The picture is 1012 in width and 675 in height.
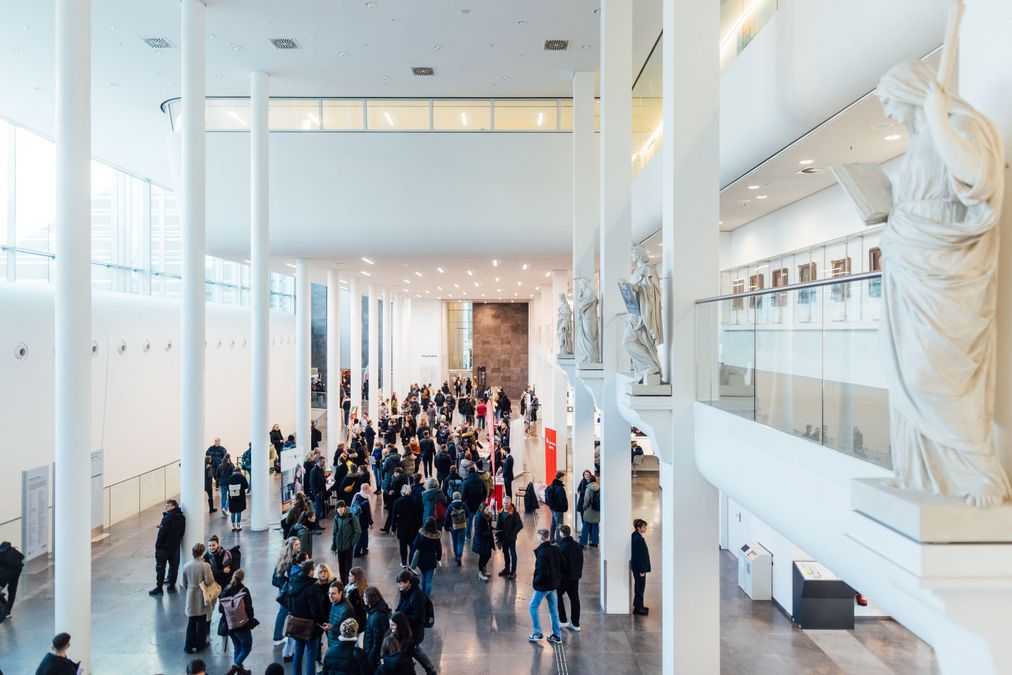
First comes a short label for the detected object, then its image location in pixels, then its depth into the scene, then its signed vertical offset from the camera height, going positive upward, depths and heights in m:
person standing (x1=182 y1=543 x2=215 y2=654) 7.50 -3.05
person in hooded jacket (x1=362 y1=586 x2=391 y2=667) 6.12 -2.72
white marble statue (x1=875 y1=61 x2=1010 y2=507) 2.18 +0.18
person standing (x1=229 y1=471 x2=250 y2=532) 12.62 -3.00
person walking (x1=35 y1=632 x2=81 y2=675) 5.43 -2.72
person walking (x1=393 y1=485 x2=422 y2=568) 10.15 -2.80
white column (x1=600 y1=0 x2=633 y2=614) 9.83 +1.56
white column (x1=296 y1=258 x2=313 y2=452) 18.33 -0.72
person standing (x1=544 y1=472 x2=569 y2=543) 12.42 -3.02
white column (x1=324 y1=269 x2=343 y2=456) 21.89 -1.04
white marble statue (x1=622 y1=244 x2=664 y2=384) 6.12 +0.15
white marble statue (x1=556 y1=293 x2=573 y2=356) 14.49 +0.36
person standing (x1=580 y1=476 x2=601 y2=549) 11.79 -3.20
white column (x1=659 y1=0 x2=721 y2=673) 5.80 +0.48
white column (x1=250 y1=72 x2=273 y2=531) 12.88 +0.84
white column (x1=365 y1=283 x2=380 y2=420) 31.39 -0.60
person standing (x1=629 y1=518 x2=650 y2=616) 9.23 -3.17
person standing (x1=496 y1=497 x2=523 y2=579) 10.29 -3.09
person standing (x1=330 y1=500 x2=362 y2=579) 9.37 -2.79
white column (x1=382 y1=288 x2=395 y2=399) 34.84 -0.32
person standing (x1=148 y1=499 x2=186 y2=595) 9.36 -2.90
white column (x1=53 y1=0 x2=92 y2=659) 7.05 +0.37
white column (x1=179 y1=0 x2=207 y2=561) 9.86 +0.80
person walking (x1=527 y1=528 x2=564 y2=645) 8.09 -3.01
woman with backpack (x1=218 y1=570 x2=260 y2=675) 6.75 -2.89
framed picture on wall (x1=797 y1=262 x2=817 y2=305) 10.58 +1.18
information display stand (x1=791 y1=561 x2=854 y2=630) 8.93 -3.65
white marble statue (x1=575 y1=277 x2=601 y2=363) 11.09 +0.23
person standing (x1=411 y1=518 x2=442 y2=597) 9.16 -2.98
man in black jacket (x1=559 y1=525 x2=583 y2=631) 8.42 -2.93
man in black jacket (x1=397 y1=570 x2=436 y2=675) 6.73 -2.78
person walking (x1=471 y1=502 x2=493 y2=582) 10.12 -3.12
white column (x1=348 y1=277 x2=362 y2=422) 27.02 -0.03
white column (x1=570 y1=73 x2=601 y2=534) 13.88 +3.03
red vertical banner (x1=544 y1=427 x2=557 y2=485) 14.98 -2.70
